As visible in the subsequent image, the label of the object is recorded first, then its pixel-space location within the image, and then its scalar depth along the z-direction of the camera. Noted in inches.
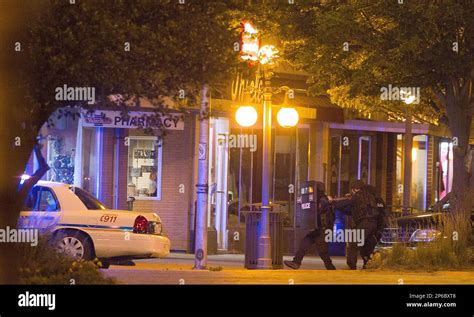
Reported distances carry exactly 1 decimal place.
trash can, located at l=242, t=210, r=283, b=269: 674.8
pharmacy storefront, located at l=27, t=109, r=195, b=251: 862.5
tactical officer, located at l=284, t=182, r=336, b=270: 689.6
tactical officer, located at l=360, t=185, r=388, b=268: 698.2
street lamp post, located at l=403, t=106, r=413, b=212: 891.4
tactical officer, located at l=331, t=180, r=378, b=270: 699.4
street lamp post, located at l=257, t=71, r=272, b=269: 666.2
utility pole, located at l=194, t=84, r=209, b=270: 642.8
